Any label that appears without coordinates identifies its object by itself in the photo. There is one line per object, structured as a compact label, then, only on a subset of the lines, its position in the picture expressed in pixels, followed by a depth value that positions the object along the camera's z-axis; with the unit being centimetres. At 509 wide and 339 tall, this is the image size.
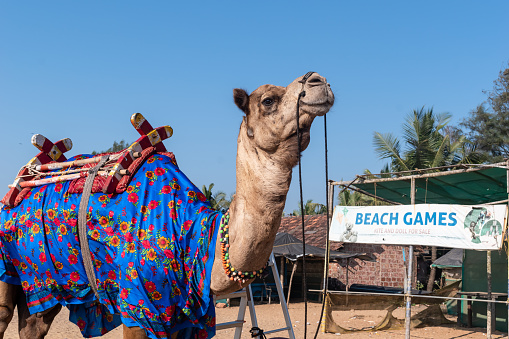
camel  300
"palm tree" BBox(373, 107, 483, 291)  2283
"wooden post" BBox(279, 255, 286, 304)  2050
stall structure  897
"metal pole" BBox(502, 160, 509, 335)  869
